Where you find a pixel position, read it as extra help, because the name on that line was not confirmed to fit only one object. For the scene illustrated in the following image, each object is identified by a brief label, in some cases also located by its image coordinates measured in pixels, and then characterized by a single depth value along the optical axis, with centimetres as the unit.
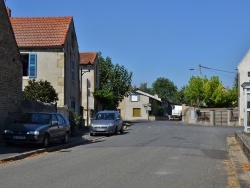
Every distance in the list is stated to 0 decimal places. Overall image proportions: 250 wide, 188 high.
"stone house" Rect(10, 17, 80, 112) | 3372
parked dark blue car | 1861
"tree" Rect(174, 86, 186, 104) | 14105
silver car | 2955
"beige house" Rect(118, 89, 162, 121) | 8988
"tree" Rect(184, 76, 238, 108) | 7350
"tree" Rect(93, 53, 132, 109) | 5022
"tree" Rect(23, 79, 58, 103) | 2850
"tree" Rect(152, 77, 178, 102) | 15450
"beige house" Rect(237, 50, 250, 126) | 5706
